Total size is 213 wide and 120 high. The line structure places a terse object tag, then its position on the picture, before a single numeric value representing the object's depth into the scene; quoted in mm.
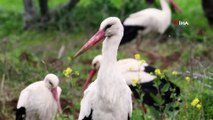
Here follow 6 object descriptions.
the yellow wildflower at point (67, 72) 12031
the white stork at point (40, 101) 14672
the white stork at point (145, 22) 23516
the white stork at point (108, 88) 11852
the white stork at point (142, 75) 16484
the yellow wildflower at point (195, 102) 11227
